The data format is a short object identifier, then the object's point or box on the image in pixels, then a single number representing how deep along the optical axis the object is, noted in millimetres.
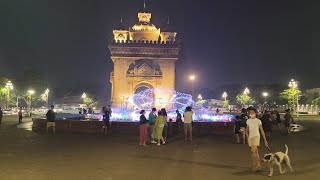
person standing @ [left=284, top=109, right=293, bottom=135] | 15375
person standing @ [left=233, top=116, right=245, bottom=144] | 11744
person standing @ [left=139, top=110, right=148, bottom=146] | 11075
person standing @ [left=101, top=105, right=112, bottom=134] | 14600
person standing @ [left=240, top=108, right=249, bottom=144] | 11382
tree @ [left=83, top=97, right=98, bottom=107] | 72445
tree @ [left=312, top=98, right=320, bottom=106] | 55060
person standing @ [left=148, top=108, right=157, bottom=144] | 11809
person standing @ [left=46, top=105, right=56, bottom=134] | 14697
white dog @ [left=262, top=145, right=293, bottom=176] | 6416
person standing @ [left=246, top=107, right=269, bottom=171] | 6785
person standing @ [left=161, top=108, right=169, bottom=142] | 11903
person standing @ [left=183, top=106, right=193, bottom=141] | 12432
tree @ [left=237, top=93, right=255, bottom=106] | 66346
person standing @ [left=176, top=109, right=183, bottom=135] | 15134
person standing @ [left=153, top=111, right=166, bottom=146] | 11235
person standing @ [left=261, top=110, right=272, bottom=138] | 13180
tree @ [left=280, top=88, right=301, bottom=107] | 50287
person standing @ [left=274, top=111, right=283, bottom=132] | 16880
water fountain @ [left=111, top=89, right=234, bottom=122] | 34522
